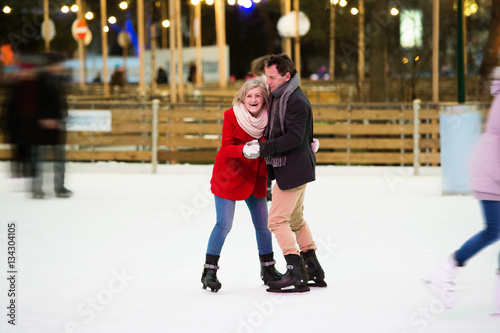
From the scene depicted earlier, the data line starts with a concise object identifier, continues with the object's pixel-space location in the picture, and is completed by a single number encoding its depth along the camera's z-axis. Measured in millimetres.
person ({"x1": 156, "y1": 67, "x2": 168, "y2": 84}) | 33719
